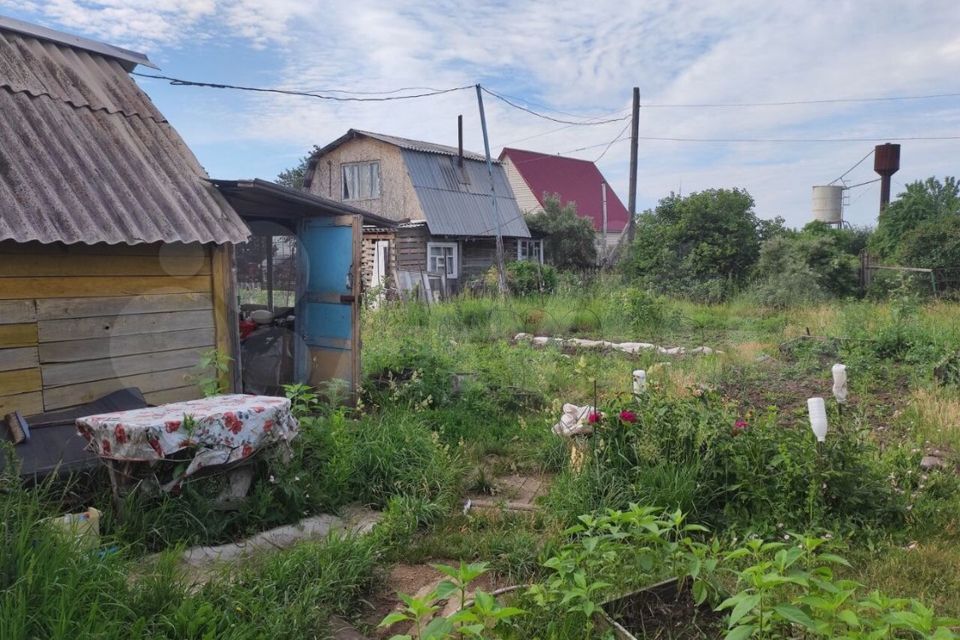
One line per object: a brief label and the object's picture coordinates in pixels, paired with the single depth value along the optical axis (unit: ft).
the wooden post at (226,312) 18.61
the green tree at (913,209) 62.34
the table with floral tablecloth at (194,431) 11.98
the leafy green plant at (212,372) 16.83
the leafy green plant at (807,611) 6.41
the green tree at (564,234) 83.05
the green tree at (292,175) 109.81
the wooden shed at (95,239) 14.90
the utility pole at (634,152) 65.77
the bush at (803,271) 48.70
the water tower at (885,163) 87.66
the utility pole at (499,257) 59.57
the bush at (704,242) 56.95
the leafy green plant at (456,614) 6.91
